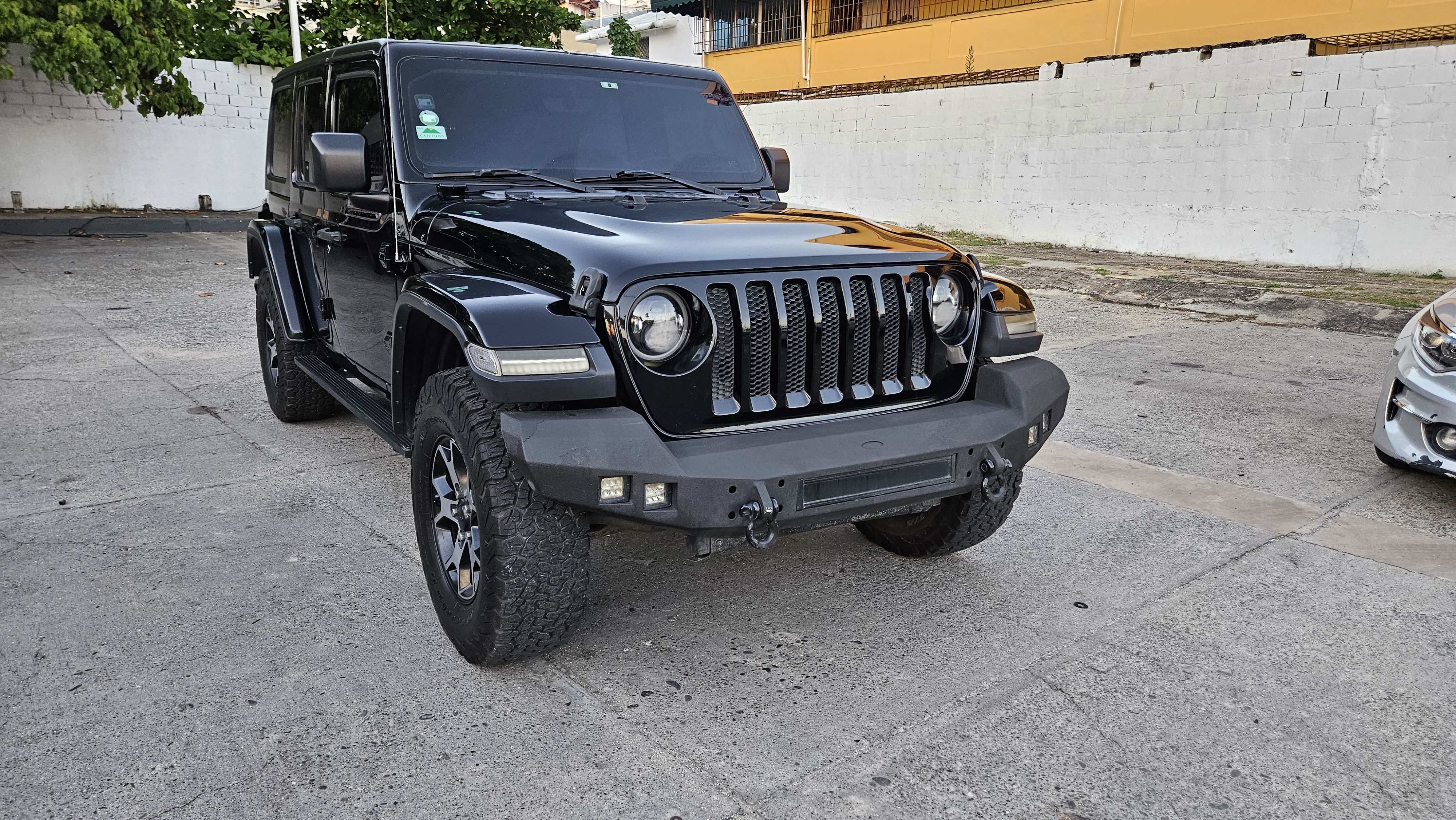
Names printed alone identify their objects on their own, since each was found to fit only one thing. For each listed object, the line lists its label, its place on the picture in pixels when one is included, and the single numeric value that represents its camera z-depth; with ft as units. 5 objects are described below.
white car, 14.05
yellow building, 50.72
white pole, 56.65
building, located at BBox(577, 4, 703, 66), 97.09
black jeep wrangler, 8.54
